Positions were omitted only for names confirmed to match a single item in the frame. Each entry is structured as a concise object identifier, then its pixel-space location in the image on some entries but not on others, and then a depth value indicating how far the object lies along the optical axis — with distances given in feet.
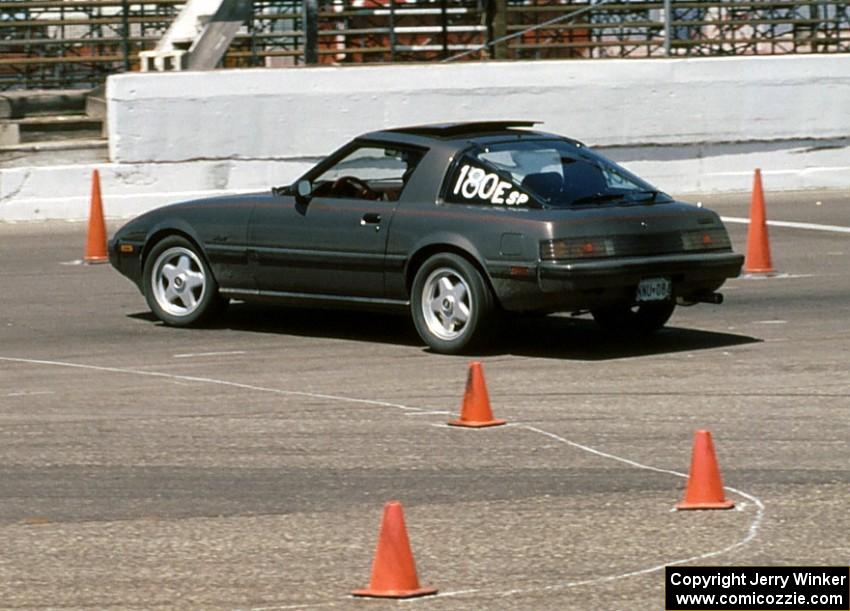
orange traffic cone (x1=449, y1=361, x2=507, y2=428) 59.91
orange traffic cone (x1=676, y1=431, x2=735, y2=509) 47.61
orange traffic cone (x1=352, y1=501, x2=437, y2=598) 38.97
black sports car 73.08
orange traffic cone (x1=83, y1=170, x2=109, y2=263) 110.08
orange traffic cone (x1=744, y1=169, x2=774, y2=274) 100.14
